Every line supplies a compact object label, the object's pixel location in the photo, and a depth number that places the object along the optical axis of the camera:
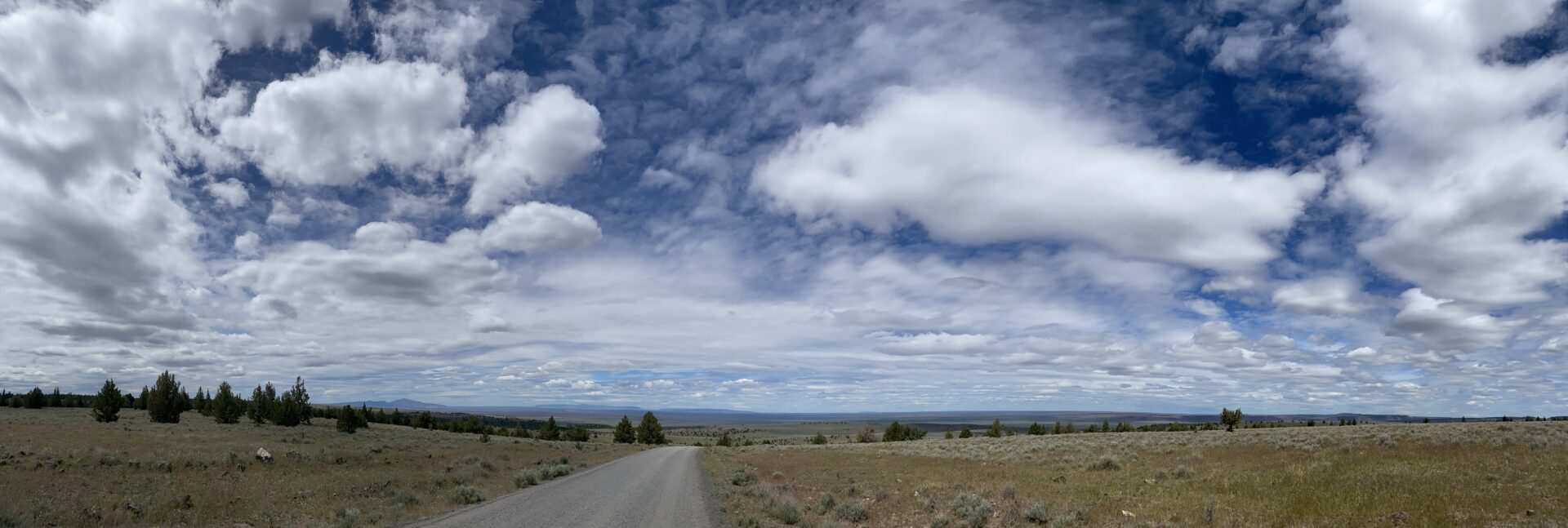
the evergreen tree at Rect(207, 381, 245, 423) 77.50
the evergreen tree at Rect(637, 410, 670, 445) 121.94
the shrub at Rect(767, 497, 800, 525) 17.34
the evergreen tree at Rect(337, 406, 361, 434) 74.81
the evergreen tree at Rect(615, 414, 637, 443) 115.75
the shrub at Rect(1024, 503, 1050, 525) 15.07
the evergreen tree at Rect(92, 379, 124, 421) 70.25
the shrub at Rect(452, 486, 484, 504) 20.94
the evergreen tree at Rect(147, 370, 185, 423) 73.94
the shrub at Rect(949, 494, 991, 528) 15.58
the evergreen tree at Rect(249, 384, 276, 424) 83.62
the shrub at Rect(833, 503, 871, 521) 18.31
